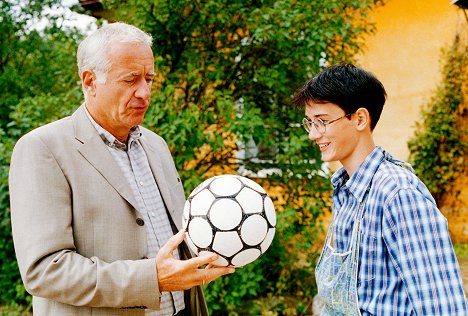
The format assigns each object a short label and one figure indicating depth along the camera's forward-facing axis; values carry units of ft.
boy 5.24
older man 6.07
